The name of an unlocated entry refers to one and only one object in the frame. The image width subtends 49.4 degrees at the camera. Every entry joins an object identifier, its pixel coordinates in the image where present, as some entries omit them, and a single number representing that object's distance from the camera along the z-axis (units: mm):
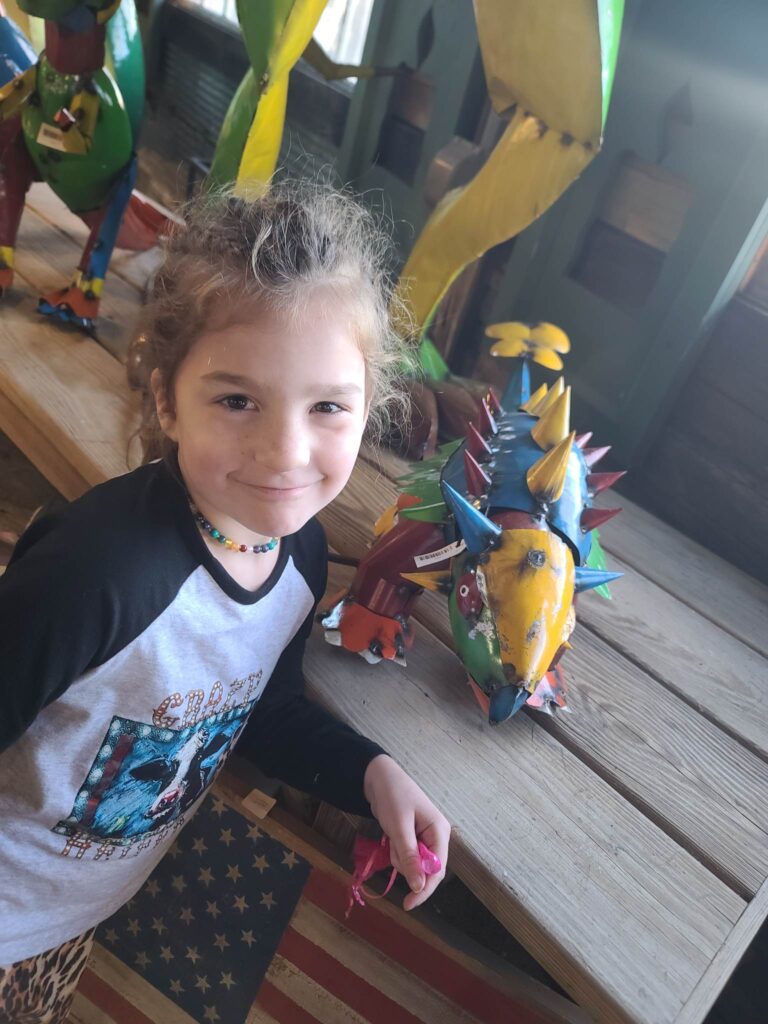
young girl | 670
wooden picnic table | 771
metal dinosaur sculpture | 824
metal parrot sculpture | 1312
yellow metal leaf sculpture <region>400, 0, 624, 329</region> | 1042
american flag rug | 1015
